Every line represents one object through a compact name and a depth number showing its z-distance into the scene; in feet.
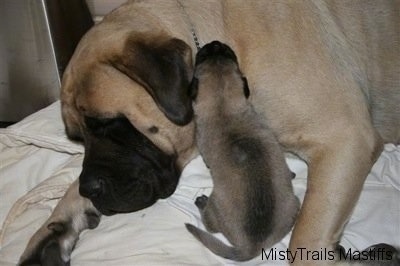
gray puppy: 3.83
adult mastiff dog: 3.90
